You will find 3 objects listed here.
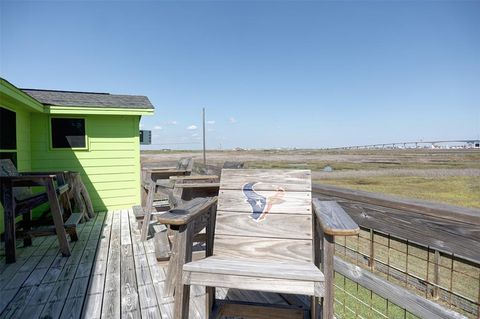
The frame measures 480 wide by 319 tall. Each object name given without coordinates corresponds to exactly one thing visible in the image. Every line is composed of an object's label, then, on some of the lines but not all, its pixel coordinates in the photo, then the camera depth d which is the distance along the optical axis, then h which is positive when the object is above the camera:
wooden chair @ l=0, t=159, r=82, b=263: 2.67 -0.61
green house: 4.71 +0.18
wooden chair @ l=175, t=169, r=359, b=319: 1.25 -0.60
